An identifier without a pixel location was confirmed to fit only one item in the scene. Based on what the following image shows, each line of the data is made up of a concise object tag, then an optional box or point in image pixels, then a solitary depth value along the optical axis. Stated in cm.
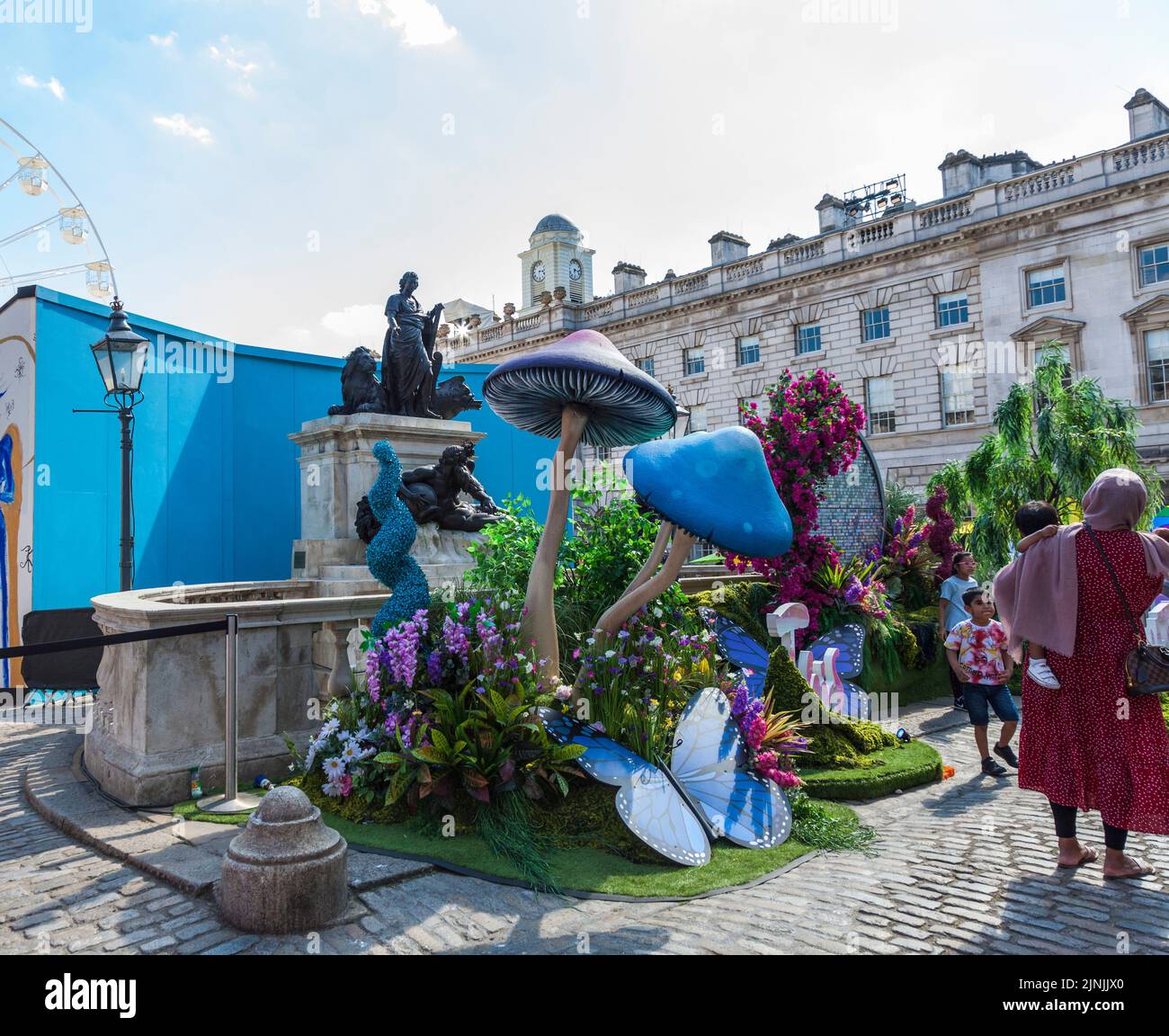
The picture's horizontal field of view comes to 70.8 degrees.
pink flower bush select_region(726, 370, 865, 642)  923
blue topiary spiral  572
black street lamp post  894
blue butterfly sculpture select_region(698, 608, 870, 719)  708
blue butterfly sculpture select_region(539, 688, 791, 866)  449
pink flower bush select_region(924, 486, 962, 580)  1167
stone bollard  352
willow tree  1303
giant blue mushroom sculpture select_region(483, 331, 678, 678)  508
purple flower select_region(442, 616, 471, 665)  501
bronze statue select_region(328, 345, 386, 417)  1114
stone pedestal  1045
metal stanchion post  532
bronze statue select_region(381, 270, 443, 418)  1104
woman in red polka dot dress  409
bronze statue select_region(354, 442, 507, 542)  1006
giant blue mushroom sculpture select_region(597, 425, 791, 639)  491
